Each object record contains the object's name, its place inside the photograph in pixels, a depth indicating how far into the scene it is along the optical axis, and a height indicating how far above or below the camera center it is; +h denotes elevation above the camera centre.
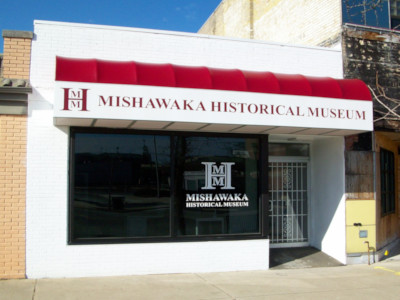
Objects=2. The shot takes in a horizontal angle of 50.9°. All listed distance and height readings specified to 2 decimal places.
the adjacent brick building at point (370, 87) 9.12 +1.99
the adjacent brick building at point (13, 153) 7.09 +0.46
